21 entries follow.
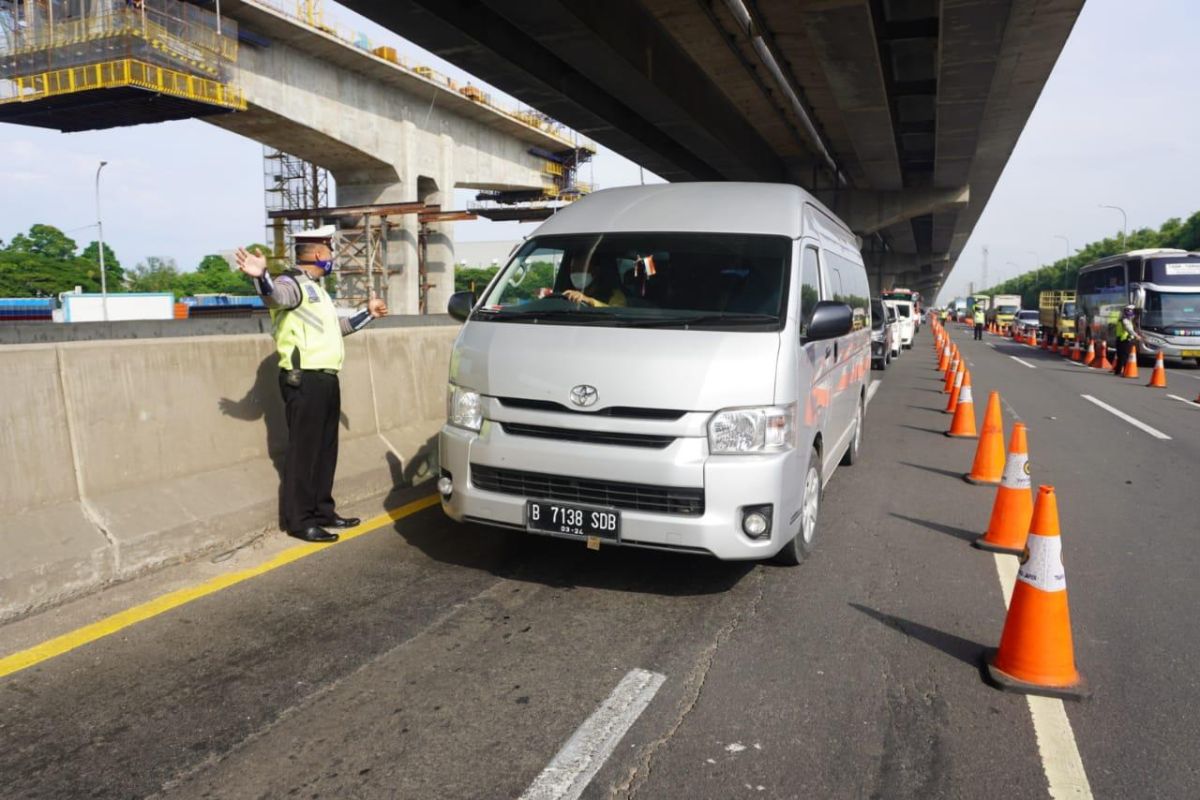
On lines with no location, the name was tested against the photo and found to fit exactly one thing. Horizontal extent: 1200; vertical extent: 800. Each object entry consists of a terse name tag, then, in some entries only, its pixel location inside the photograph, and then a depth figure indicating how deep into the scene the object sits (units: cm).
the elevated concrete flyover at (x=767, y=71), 1288
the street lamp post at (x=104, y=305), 3219
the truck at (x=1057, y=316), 3447
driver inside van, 535
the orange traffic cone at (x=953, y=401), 1342
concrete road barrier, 439
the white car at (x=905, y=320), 3128
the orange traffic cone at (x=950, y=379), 1727
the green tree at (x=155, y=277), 10488
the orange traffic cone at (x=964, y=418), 1140
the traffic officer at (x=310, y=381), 543
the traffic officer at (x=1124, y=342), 2256
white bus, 2469
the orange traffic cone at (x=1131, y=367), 2148
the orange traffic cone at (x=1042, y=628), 374
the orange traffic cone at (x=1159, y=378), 1891
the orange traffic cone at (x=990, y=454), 833
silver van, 435
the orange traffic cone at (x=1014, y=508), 590
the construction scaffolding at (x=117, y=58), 3033
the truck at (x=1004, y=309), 6986
